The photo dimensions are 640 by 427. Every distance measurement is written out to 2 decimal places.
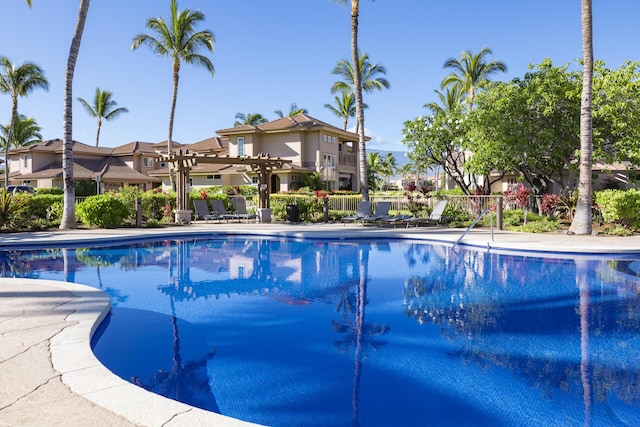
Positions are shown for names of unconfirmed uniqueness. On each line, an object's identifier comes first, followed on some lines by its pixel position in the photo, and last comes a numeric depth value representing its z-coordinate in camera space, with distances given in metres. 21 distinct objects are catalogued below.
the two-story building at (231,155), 38.16
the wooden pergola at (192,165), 20.88
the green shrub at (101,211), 18.27
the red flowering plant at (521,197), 18.89
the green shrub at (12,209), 17.16
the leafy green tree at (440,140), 25.55
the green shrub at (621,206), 16.42
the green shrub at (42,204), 18.89
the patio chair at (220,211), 22.02
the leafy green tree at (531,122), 19.58
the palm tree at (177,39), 30.48
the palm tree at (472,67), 38.34
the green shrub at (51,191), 31.28
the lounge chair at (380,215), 20.28
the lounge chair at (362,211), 20.67
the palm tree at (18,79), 38.25
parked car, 33.30
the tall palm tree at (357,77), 22.42
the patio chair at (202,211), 21.98
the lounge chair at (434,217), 19.75
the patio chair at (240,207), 22.93
